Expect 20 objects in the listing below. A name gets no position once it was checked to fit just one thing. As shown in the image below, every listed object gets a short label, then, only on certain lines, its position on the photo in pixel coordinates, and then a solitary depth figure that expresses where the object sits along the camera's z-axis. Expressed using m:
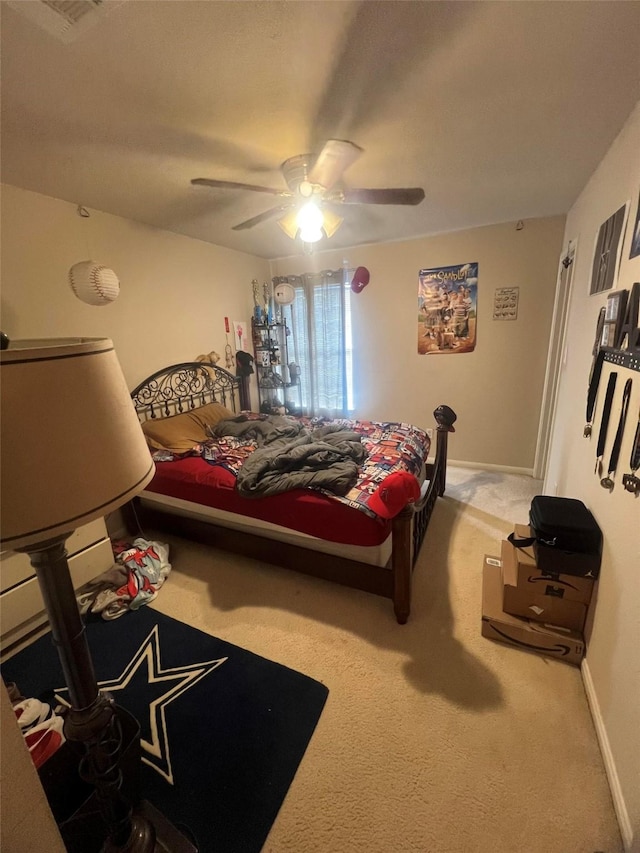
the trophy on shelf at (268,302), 4.25
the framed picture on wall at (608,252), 1.60
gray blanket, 1.99
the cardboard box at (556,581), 1.58
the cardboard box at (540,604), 1.64
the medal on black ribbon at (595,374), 1.69
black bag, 1.54
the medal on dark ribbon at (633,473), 1.19
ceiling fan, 1.67
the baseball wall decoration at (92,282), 2.25
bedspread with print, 2.02
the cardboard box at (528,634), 1.63
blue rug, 1.21
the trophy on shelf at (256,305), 4.16
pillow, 2.73
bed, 1.85
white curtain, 4.07
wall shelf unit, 4.19
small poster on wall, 3.36
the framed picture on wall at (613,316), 1.43
